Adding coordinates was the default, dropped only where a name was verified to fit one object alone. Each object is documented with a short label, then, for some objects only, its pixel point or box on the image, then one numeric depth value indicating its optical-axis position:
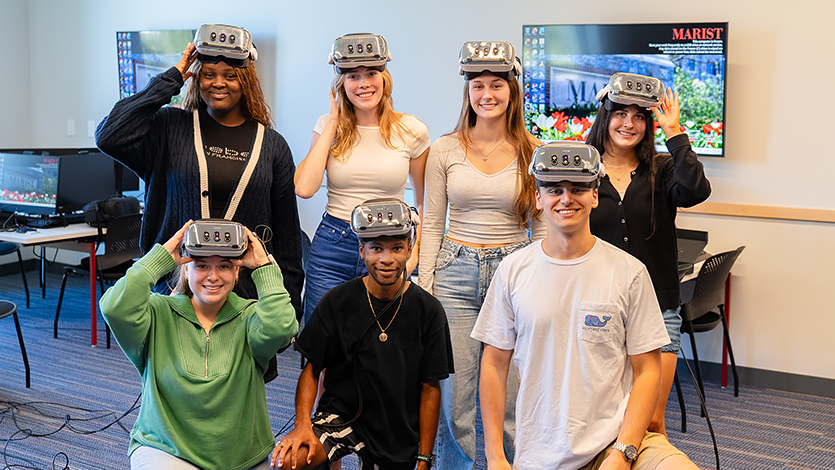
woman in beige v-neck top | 2.34
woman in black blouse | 2.25
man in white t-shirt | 1.77
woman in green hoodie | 1.91
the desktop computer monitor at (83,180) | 4.93
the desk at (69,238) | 4.53
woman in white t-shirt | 2.41
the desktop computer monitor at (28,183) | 4.92
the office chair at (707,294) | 3.54
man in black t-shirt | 2.06
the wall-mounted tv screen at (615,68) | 3.92
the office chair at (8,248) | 5.20
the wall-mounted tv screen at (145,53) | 5.48
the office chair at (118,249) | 4.61
